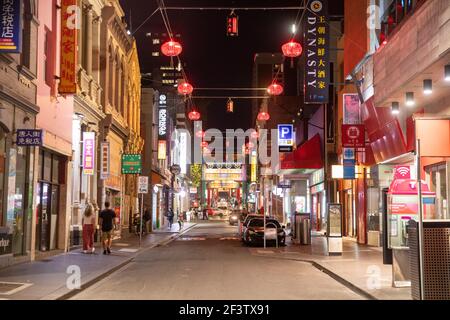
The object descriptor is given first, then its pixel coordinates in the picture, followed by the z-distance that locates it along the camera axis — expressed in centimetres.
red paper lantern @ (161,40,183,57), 2166
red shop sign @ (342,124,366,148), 2672
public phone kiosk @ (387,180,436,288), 1421
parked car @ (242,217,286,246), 2886
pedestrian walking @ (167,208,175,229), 5075
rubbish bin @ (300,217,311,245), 2930
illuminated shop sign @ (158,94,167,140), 4809
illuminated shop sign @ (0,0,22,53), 1546
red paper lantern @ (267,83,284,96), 3197
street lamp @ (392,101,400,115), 1952
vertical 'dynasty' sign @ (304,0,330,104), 2783
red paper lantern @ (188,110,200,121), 3894
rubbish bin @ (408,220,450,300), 1065
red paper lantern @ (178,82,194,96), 2864
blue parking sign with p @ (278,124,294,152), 3719
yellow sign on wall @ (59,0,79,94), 2117
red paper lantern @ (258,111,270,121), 4619
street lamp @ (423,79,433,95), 1608
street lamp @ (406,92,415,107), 1783
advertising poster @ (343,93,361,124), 2841
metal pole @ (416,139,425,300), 976
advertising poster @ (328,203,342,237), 2245
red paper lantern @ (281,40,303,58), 2289
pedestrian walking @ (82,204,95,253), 2295
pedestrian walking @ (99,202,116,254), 2275
